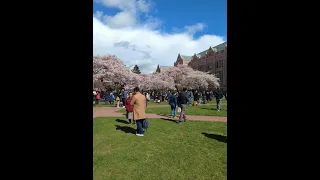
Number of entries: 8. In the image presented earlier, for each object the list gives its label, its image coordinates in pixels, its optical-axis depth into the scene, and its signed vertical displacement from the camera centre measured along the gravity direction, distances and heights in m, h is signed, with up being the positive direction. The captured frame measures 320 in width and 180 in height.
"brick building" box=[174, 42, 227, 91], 60.38 +9.60
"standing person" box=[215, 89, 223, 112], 17.23 +0.04
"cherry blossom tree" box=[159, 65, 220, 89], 55.16 +4.27
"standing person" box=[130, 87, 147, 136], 8.24 -0.41
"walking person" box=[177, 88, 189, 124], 11.34 -0.22
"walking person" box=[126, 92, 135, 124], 10.93 -0.64
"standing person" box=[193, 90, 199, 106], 26.09 -0.16
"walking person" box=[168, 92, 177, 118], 13.87 -0.39
